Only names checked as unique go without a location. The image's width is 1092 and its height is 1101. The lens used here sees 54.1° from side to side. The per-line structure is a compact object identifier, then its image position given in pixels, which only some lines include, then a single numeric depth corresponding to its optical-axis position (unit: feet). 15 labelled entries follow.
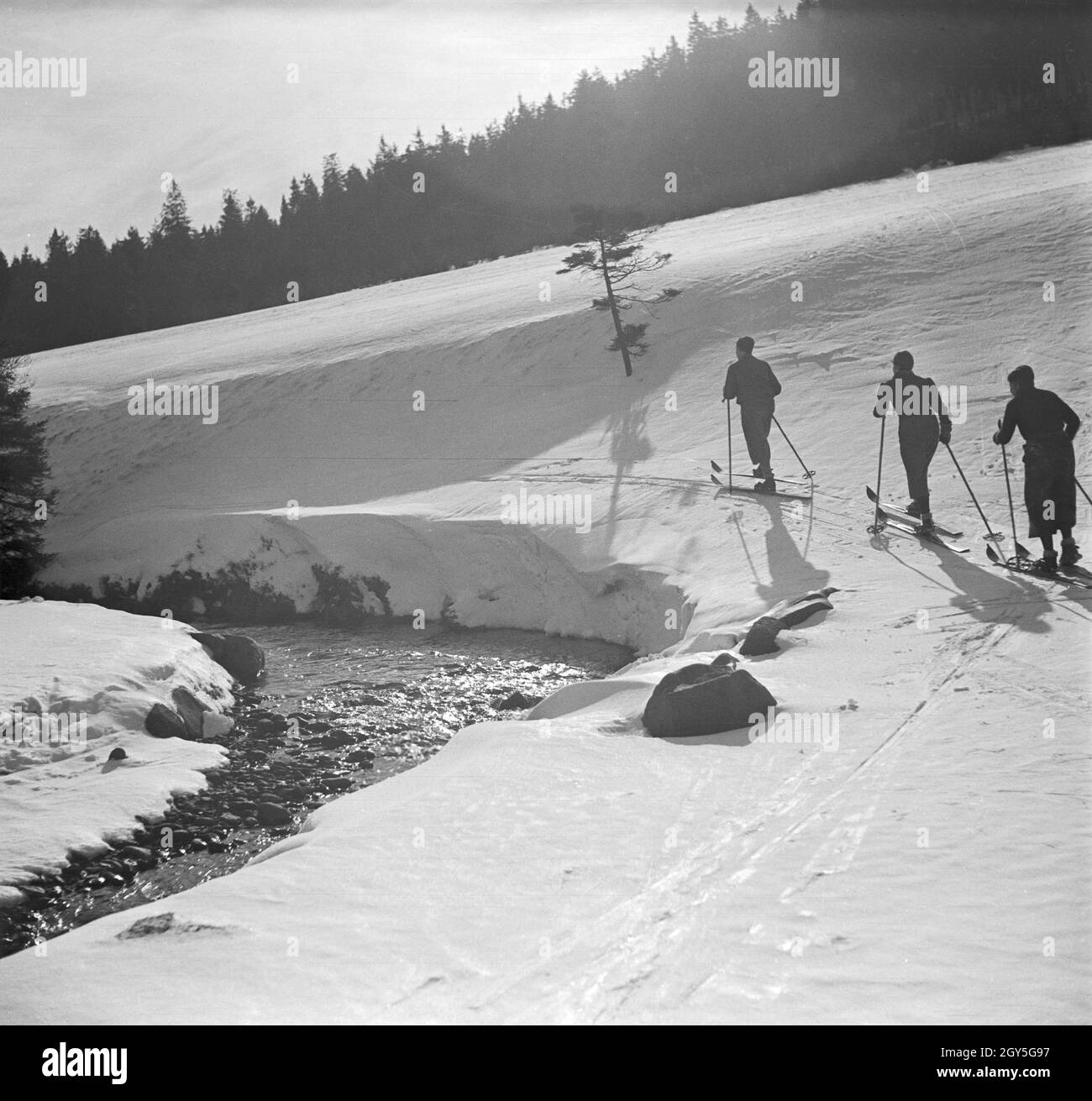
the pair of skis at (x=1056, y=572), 32.32
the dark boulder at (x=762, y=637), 30.40
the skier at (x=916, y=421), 38.63
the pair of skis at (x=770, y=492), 47.20
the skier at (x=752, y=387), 45.93
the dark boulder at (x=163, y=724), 34.88
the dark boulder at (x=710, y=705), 24.70
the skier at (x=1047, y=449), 32.91
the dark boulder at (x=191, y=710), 36.29
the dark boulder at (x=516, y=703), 37.04
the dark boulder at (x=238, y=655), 42.96
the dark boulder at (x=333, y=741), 34.19
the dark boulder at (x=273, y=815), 28.55
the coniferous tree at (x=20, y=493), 62.44
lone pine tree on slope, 71.46
